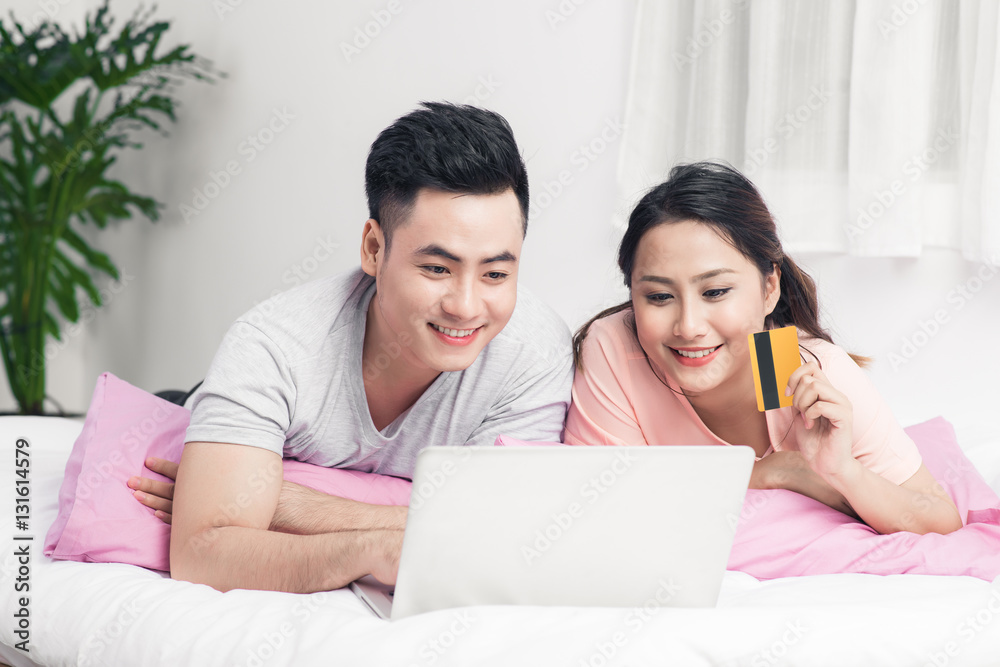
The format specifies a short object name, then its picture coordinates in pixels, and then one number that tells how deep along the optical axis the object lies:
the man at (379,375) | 1.04
